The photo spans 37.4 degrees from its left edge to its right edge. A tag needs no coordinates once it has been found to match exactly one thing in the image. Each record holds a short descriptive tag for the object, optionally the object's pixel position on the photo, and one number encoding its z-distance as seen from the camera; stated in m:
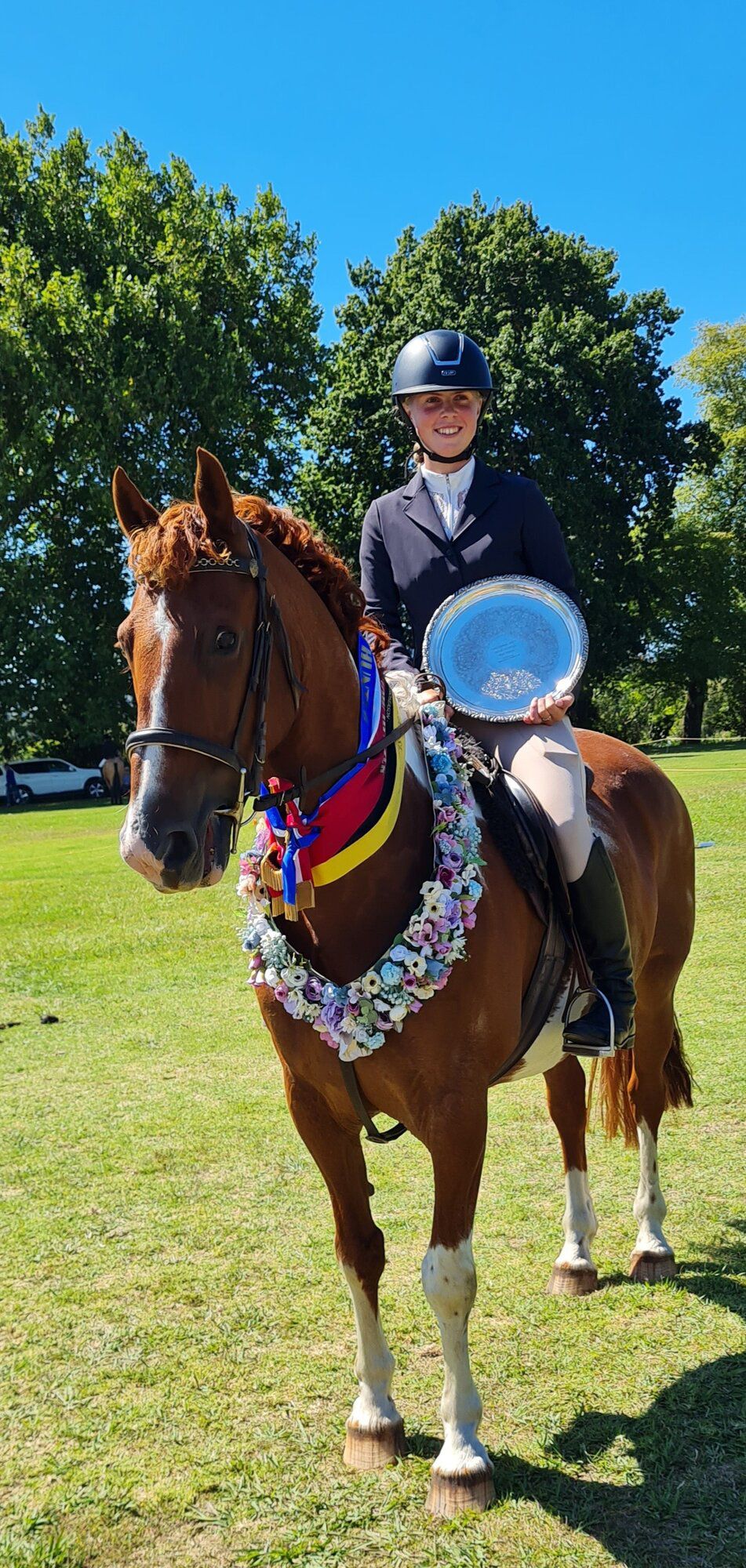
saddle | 3.61
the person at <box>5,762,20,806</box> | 37.91
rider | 3.83
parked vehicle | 39.41
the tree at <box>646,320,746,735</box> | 45.53
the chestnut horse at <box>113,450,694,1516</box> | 2.56
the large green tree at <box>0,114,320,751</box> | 34.31
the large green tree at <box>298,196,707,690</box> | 32.41
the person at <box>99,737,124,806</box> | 33.57
